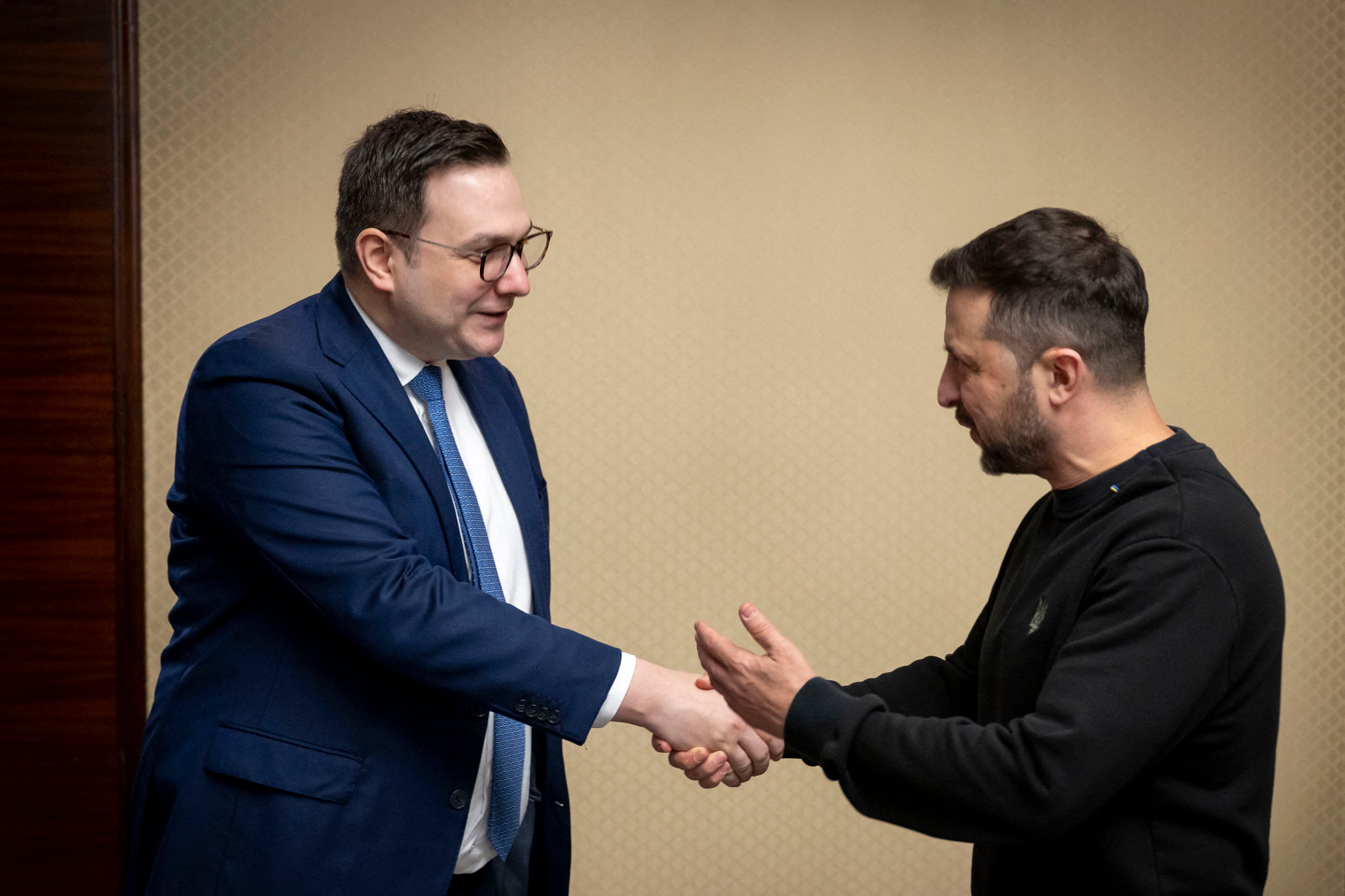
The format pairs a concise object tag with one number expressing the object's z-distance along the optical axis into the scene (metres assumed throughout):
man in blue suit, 1.42
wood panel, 2.56
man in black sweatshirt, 1.18
